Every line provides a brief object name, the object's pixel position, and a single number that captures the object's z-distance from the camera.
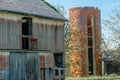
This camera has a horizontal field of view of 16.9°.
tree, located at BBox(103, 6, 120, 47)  47.81
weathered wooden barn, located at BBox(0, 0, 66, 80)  30.72
